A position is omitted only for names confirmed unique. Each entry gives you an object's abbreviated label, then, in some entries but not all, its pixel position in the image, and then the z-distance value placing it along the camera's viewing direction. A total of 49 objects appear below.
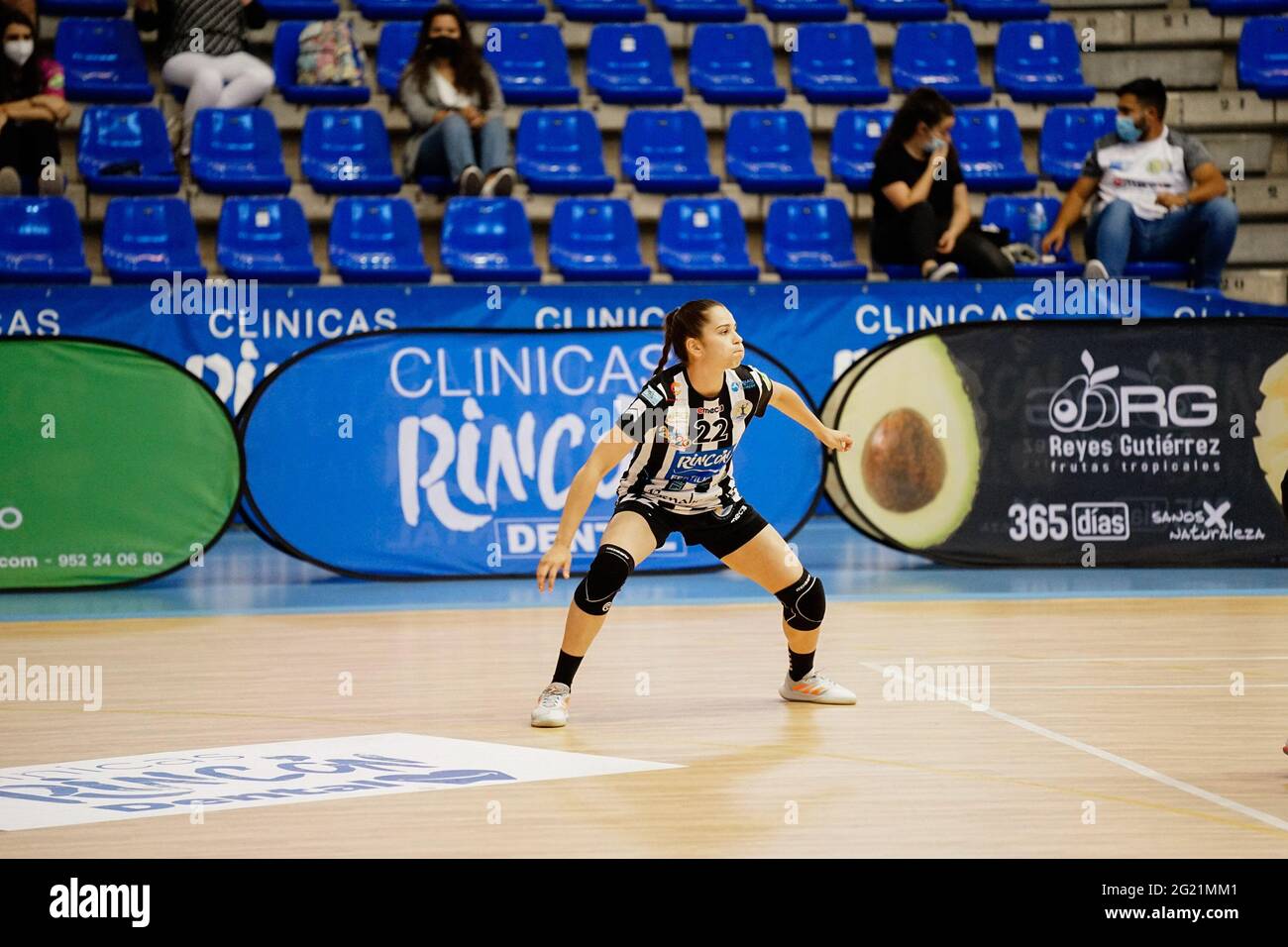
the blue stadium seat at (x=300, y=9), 13.70
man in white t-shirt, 12.23
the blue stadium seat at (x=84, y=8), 13.30
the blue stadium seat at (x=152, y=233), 11.66
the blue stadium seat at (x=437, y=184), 12.84
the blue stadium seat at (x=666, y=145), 13.27
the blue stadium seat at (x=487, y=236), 11.95
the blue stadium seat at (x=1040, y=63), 14.50
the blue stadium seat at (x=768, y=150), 13.33
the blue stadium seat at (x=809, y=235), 12.61
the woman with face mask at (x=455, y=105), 12.38
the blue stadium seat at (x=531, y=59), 13.74
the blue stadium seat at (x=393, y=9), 13.94
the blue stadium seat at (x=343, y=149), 12.86
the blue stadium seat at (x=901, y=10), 14.89
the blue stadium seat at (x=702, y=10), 14.62
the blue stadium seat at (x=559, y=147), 13.04
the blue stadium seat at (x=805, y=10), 14.63
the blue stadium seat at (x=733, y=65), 13.99
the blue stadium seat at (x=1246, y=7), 14.99
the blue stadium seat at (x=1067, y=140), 13.96
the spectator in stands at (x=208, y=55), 12.70
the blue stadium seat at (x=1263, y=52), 14.76
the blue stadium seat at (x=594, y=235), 12.22
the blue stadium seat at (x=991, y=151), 13.47
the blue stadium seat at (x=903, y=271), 12.16
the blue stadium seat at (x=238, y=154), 12.41
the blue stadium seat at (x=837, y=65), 14.15
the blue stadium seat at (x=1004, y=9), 15.03
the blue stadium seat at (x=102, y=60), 13.00
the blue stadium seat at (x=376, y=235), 11.95
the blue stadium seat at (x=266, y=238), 11.75
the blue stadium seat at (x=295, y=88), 13.35
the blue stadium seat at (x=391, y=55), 13.59
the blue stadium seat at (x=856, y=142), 13.49
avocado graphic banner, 9.72
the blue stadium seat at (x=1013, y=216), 13.09
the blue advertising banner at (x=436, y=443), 9.35
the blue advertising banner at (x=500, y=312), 10.43
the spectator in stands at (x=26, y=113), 11.87
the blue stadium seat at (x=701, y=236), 12.44
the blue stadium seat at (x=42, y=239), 11.26
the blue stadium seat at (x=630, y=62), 13.94
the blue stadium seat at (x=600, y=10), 14.47
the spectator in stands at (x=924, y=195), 11.96
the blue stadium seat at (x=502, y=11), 14.05
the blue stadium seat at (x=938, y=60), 14.29
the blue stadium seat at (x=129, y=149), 12.39
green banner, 9.06
